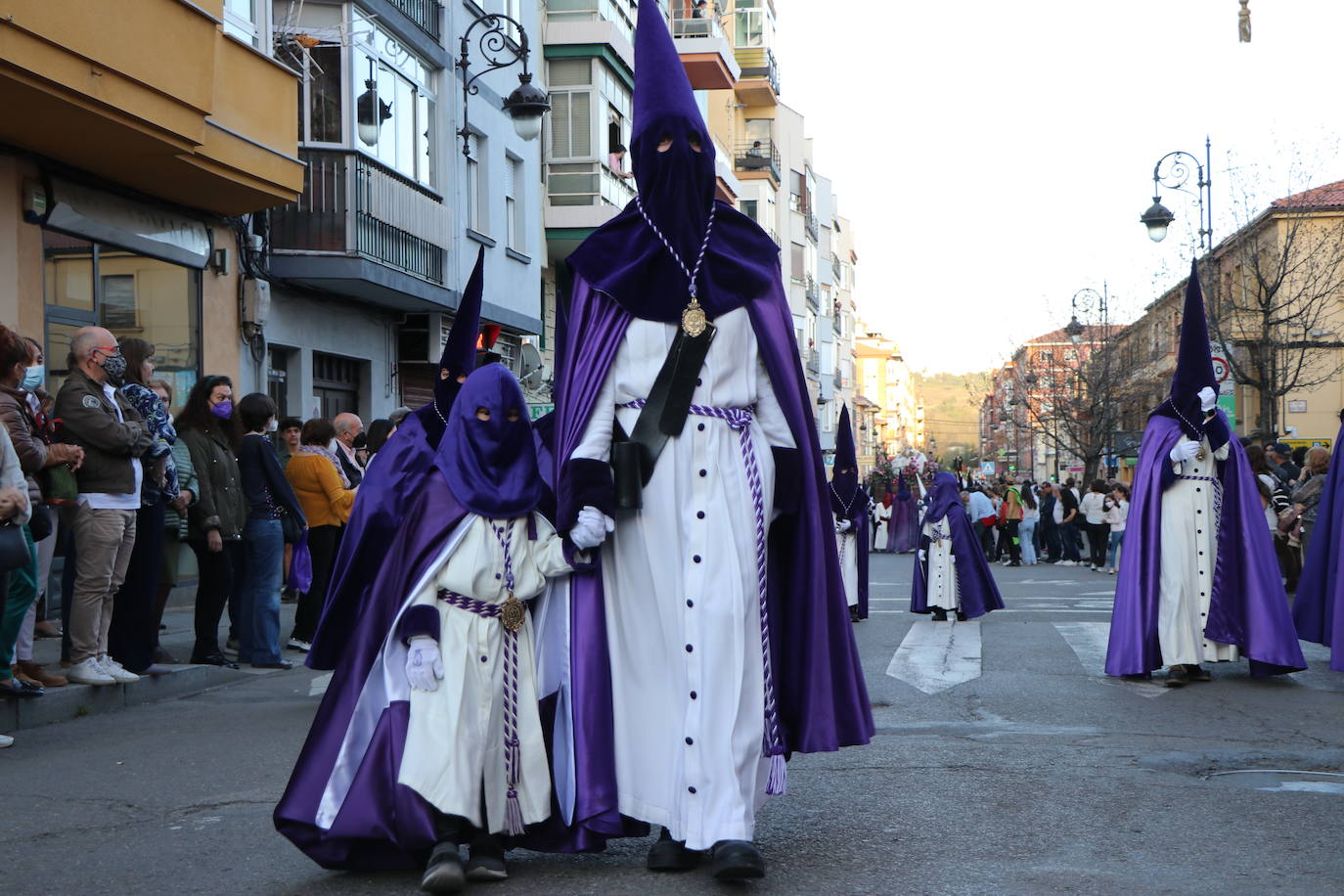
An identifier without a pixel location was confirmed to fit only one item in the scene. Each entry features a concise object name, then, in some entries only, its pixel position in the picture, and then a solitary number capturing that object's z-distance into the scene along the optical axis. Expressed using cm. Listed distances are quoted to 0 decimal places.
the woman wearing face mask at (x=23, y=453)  823
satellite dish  2317
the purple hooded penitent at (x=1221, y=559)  1012
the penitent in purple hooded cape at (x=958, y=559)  1614
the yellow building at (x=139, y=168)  1223
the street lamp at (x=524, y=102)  1952
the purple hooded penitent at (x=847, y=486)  1470
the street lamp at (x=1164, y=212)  2866
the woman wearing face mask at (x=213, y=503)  1042
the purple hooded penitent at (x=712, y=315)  521
